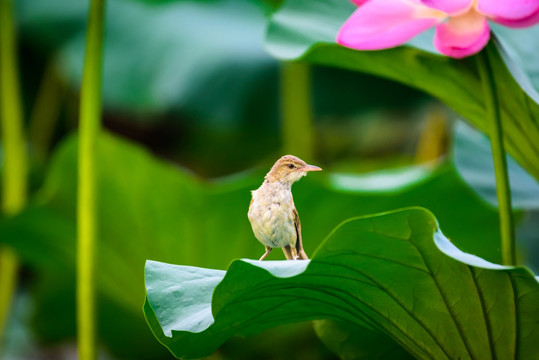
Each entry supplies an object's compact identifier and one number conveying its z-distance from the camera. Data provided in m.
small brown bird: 7.64
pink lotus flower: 7.76
